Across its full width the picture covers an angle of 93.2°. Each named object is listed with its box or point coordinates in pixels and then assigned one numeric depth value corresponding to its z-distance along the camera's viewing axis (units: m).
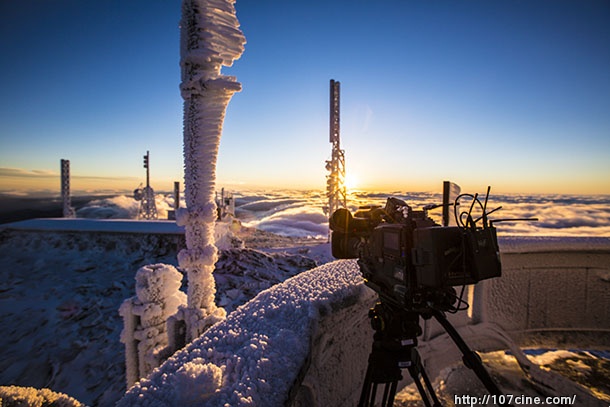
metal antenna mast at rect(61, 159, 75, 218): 14.41
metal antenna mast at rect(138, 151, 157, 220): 16.10
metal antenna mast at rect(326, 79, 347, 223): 11.44
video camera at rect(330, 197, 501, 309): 1.25
